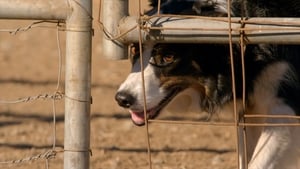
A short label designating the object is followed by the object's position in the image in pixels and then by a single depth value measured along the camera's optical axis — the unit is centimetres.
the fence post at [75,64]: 768
